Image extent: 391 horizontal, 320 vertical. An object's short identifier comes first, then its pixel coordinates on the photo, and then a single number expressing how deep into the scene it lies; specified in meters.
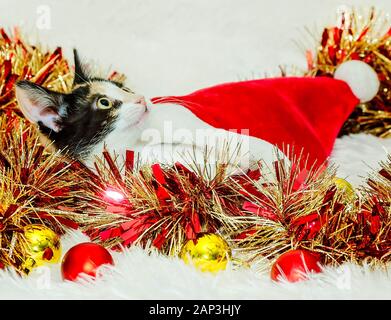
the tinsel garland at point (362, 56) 1.30
